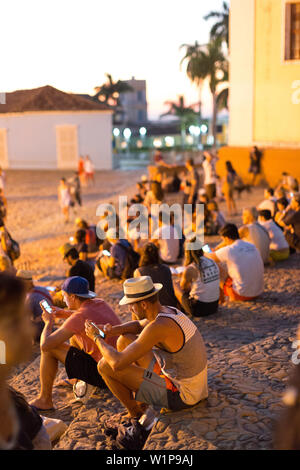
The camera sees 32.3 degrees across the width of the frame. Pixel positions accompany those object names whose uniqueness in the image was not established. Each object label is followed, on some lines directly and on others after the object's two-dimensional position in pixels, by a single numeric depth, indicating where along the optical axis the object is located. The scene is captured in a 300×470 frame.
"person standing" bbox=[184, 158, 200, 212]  13.34
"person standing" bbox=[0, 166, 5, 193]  19.61
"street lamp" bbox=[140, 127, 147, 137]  46.58
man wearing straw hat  3.42
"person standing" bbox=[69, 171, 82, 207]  16.55
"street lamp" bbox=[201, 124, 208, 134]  46.81
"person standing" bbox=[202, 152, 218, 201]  14.62
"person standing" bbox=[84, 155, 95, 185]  23.50
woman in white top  5.85
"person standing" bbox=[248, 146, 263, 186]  16.67
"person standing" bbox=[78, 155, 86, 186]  23.60
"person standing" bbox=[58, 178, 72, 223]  15.50
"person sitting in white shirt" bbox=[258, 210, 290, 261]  8.12
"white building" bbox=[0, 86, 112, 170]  30.94
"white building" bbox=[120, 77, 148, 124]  79.69
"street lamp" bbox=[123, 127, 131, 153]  38.60
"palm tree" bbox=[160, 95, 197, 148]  57.16
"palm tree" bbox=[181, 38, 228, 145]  43.33
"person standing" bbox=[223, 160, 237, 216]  13.40
